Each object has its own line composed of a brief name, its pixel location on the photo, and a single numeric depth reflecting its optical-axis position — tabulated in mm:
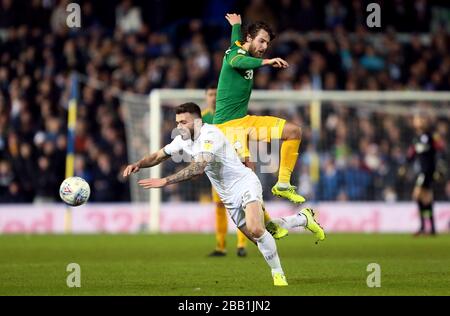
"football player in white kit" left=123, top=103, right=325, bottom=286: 10891
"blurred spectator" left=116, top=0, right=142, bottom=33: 28000
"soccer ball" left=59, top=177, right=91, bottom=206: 11742
